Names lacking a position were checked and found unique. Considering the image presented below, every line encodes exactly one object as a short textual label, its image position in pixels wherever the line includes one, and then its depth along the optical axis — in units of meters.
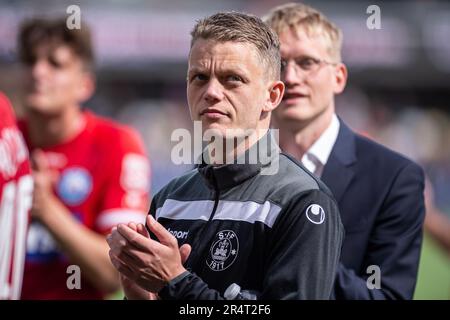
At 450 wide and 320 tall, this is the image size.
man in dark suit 6.24
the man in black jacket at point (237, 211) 4.53
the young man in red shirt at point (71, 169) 8.91
